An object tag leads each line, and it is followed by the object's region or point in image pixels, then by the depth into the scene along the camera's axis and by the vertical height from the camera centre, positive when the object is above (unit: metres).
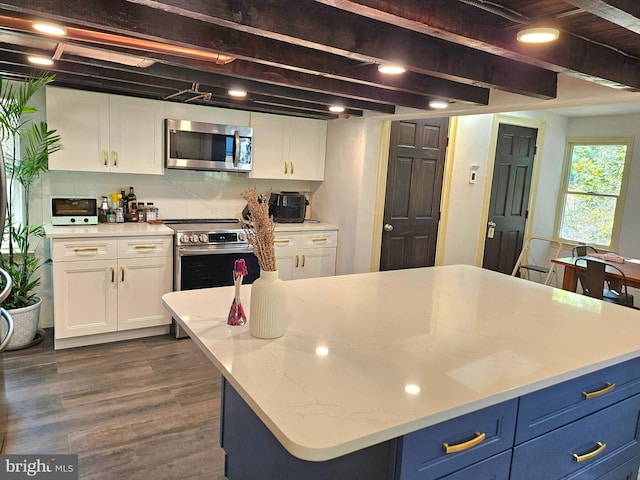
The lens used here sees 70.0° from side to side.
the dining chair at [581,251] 4.80 -0.58
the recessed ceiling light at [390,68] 2.23 +0.58
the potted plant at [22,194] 3.43 -0.28
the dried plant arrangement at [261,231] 1.51 -0.19
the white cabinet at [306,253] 4.34 -0.74
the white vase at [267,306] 1.57 -0.45
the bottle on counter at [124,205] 4.10 -0.35
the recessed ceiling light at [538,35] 1.73 +0.60
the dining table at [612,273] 3.76 -0.65
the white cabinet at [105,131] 3.56 +0.27
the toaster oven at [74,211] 3.62 -0.39
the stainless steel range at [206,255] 3.82 -0.72
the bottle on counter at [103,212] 3.96 -0.41
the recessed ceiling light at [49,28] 1.95 +0.57
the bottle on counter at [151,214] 4.17 -0.42
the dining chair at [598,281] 3.81 -0.73
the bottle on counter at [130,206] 4.11 -0.35
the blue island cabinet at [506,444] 1.27 -0.82
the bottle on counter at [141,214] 4.16 -0.42
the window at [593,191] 5.70 +0.07
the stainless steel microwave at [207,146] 3.96 +0.22
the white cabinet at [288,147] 4.41 +0.29
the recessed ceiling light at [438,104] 3.38 +0.61
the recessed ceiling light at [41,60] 2.63 +0.58
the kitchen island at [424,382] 1.21 -0.58
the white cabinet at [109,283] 3.47 -0.93
